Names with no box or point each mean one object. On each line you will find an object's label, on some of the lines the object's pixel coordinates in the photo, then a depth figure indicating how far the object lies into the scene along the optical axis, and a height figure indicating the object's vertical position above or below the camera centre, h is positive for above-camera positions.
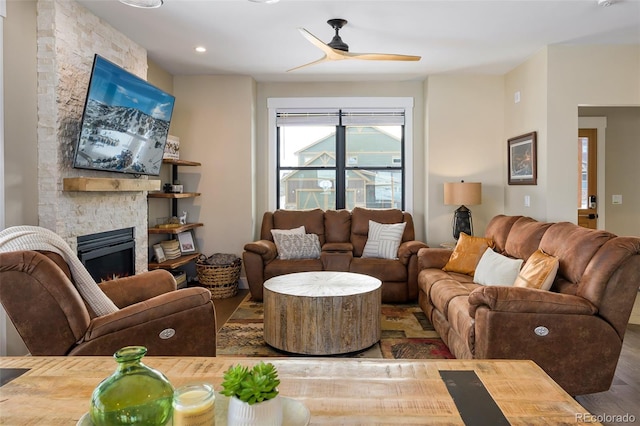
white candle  0.86 -0.42
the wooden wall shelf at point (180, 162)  4.81 +0.40
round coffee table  3.08 -0.88
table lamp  4.94 -0.04
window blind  5.76 +1.04
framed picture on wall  4.53 +0.39
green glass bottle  0.87 -0.41
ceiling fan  3.45 +1.16
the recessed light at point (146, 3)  2.14 +0.97
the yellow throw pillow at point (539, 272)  2.76 -0.51
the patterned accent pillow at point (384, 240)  4.93 -0.52
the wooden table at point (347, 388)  1.01 -0.51
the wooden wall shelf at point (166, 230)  4.68 -0.35
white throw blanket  2.20 -0.30
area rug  3.22 -1.16
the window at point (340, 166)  5.87 +0.40
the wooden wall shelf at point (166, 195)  4.74 +0.03
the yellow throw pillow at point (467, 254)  3.95 -0.55
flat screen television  3.18 +0.62
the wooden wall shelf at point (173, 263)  4.65 -0.71
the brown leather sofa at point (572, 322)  2.47 -0.73
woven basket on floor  5.02 -0.92
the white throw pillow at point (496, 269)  3.21 -0.58
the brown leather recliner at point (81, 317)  1.95 -0.59
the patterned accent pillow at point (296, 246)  4.92 -0.57
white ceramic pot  0.87 -0.44
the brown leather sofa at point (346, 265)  4.64 -0.75
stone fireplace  3.02 +0.66
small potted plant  0.87 -0.40
